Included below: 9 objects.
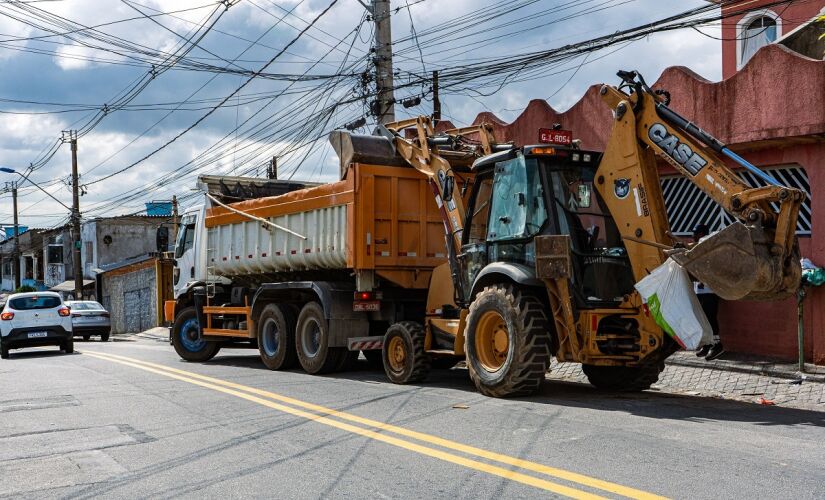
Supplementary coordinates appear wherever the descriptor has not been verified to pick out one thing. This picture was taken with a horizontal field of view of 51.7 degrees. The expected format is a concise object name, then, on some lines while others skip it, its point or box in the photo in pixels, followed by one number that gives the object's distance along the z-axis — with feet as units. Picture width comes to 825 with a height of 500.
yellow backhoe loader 26.96
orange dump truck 40.68
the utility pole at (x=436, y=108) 67.62
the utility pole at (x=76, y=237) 136.36
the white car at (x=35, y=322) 66.95
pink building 39.14
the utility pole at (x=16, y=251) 189.76
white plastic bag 27.81
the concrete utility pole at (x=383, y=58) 59.31
